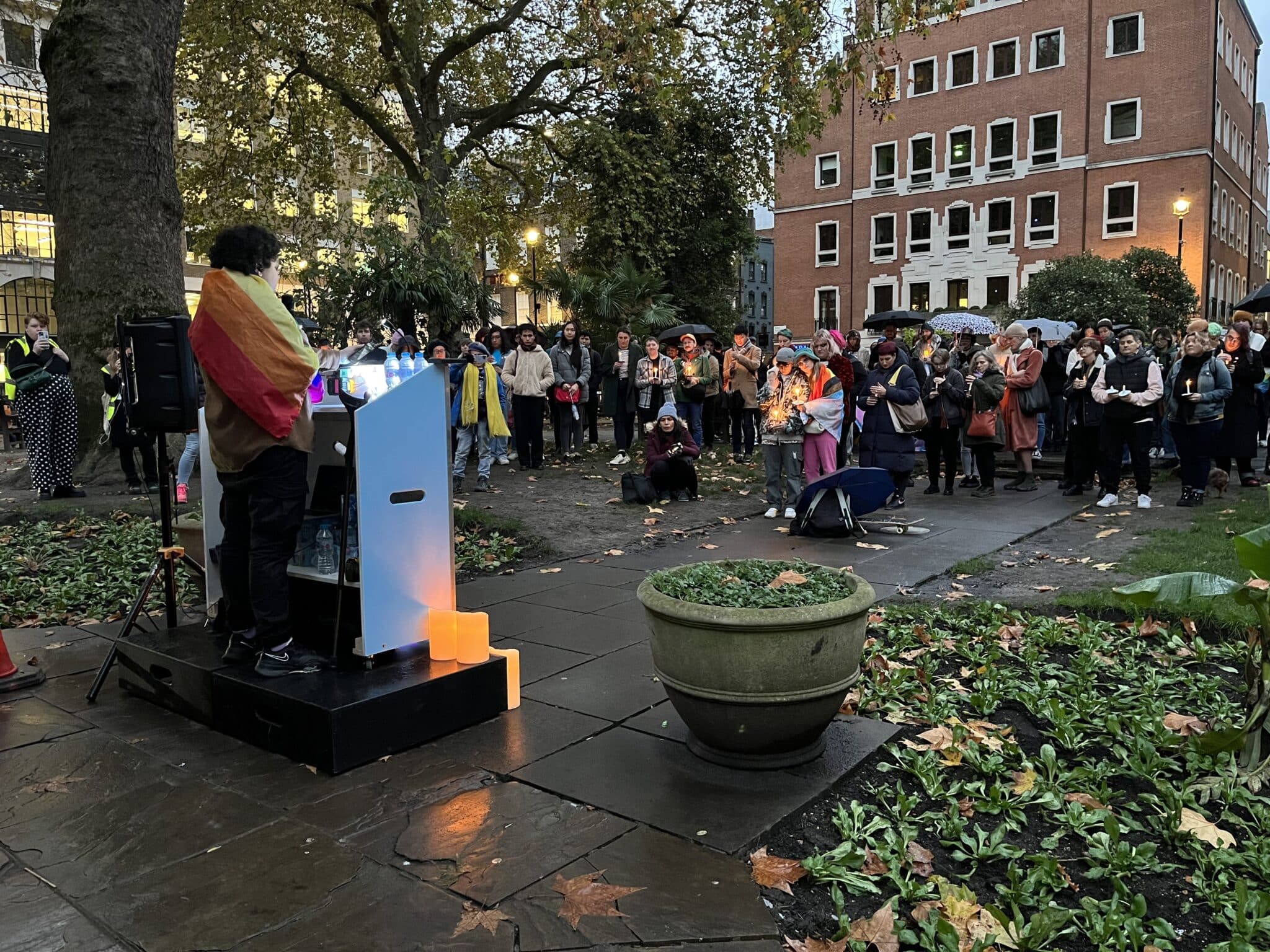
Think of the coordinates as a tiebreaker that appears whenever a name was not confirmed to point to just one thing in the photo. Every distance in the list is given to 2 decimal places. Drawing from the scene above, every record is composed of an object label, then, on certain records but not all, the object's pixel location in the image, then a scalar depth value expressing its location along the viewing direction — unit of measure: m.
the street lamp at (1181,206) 33.66
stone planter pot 3.32
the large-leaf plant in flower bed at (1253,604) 3.33
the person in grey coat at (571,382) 14.62
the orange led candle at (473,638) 4.26
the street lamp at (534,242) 28.06
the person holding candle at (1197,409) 9.73
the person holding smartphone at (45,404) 10.49
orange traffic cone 4.78
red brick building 39.81
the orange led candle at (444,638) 4.31
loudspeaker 4.59
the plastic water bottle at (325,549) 4.60
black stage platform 3.73
